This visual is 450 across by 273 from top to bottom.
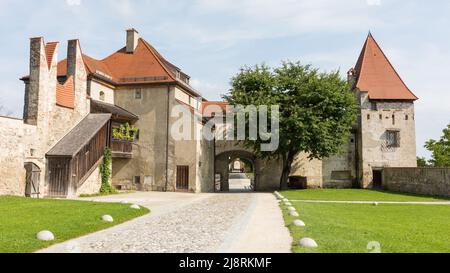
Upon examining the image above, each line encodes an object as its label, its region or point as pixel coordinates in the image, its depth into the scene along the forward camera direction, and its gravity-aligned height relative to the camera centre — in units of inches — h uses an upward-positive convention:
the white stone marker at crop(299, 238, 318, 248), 316.8 -64.6
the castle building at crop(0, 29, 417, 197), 904.9 +88.5
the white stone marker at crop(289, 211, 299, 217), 548.0 -70.8
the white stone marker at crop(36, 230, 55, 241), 346.0 -65.8
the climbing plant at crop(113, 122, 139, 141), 1178.6 +97.6
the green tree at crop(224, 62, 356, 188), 1215.6 +198.8
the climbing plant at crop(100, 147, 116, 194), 1085.1 -25.5
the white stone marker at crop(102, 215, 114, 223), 482.9 -69.3
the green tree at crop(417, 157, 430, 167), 2011.1 +22.6
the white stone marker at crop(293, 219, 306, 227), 445.7 -68.3
